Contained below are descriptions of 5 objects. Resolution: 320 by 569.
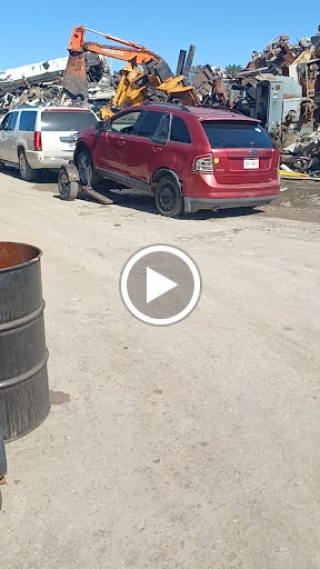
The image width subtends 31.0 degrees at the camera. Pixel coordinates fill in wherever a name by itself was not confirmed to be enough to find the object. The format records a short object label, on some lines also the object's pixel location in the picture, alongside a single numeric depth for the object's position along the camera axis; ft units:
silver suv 45.14
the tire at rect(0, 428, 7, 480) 9.16
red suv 31.32
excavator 58.49
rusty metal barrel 10.15
